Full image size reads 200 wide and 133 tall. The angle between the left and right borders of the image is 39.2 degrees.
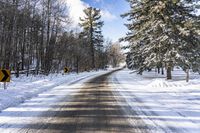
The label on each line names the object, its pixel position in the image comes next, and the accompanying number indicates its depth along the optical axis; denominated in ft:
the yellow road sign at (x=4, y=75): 48.85
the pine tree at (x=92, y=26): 228.94
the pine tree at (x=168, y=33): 75.66
